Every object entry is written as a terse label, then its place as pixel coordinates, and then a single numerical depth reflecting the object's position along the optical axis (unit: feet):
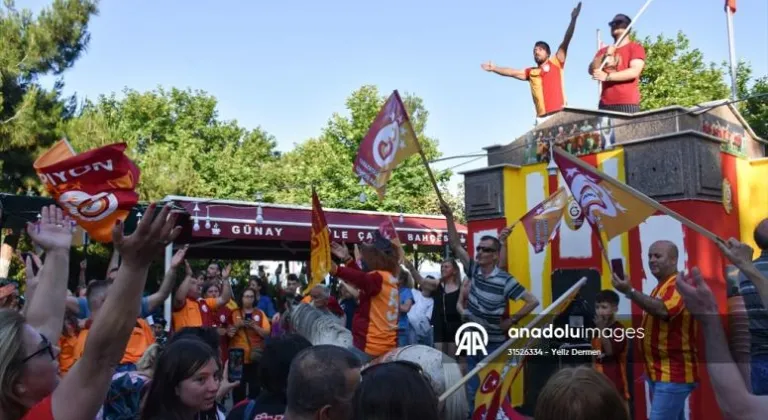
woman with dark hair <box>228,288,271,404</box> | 32.40
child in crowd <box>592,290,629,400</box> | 21.71
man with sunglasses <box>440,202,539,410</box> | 22.22
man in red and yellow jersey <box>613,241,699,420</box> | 17.78
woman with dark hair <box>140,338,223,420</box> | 10.80
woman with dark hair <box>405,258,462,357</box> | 28.50
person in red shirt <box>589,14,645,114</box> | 31.89
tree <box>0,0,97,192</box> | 65.57
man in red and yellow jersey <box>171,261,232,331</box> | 28.76
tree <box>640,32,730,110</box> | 109.29
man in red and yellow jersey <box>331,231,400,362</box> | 22.99
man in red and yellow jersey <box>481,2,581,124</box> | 33.86
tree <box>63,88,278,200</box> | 105.60
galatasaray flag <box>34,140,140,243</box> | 13.32
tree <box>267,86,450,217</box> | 114.01
